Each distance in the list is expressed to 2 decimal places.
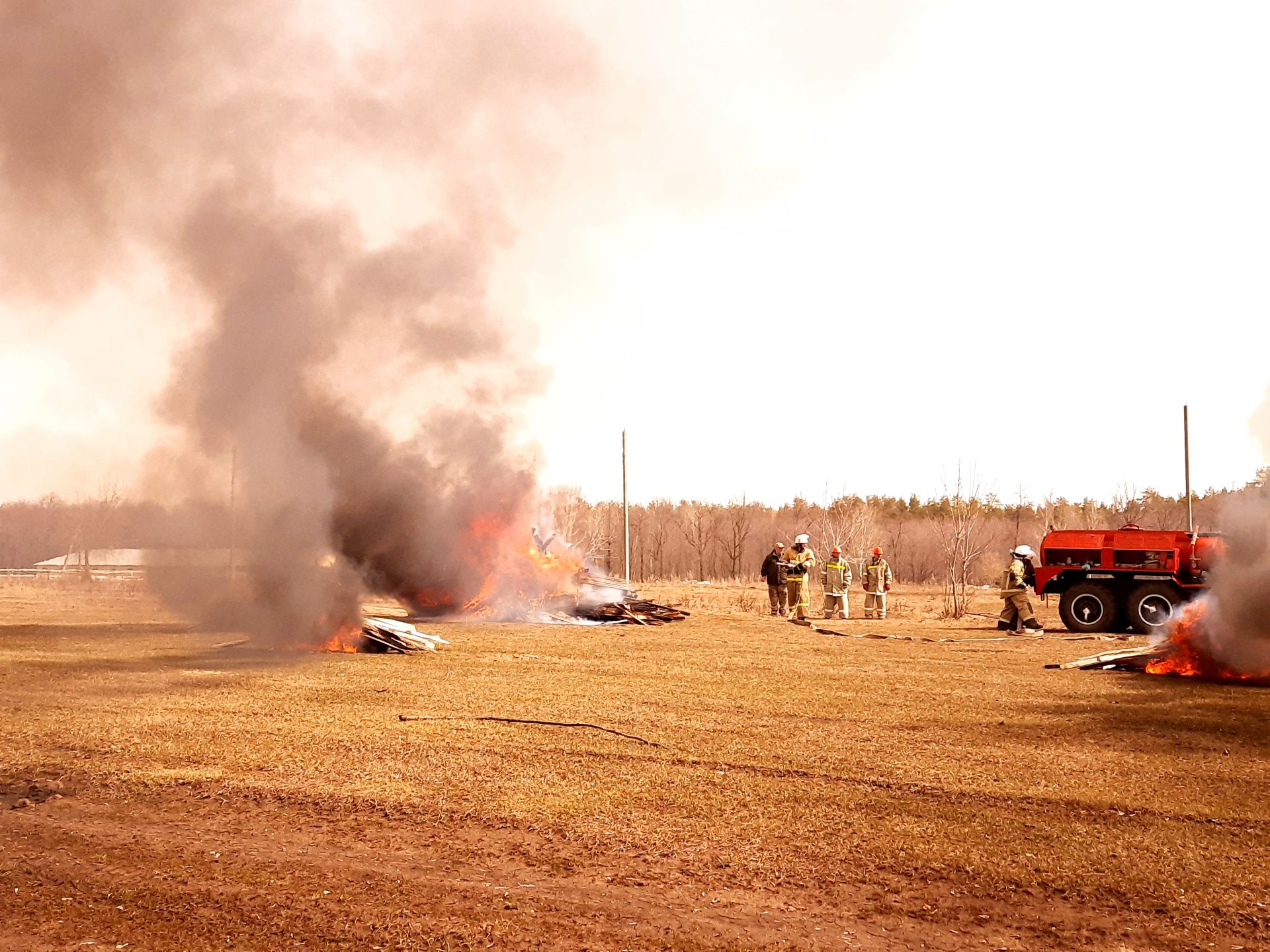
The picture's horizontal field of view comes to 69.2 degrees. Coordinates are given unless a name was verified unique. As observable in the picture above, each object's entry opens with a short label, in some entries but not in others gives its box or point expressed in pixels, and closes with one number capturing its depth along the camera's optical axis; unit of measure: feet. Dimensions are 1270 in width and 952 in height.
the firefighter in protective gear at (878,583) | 73.72
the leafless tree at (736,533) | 181.27
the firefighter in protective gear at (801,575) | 69.67
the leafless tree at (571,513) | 156.56
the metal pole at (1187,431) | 104.17
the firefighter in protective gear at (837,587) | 72.79
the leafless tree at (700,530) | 184.44
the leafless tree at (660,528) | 185.06
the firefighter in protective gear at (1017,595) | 60.44
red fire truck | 58.49
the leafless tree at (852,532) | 153.69
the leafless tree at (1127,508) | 136.54
